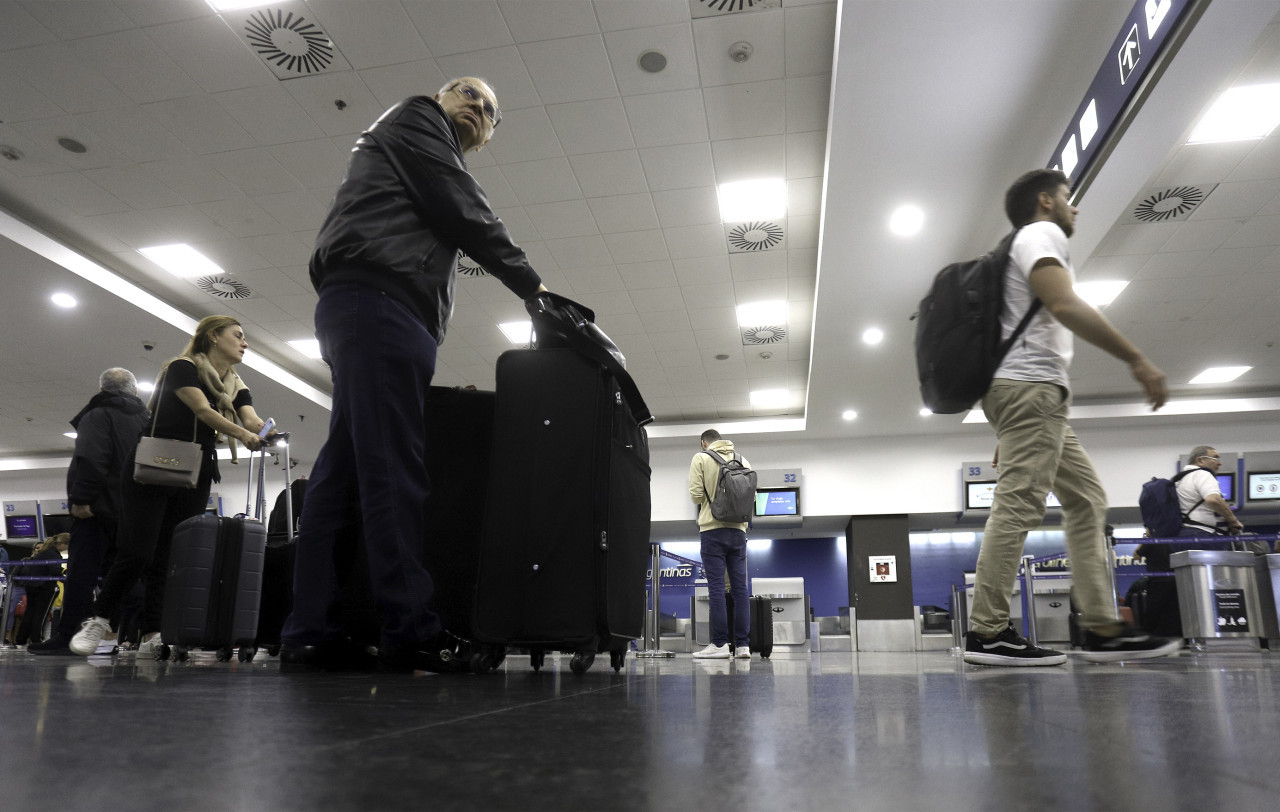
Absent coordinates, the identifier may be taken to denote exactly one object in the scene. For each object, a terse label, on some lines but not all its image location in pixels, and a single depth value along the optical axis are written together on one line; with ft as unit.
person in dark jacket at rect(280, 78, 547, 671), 5.84
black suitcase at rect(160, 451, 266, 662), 9.27
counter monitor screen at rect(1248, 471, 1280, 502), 36.99
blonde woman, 10.33
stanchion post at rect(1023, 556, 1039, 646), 22.12
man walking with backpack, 8.05
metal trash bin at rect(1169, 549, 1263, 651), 20.54
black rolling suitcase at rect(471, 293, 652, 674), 6.29
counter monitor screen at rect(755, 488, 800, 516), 42.55
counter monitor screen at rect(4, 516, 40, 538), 46.19
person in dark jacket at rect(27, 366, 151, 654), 11.57
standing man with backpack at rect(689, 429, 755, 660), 18.01
